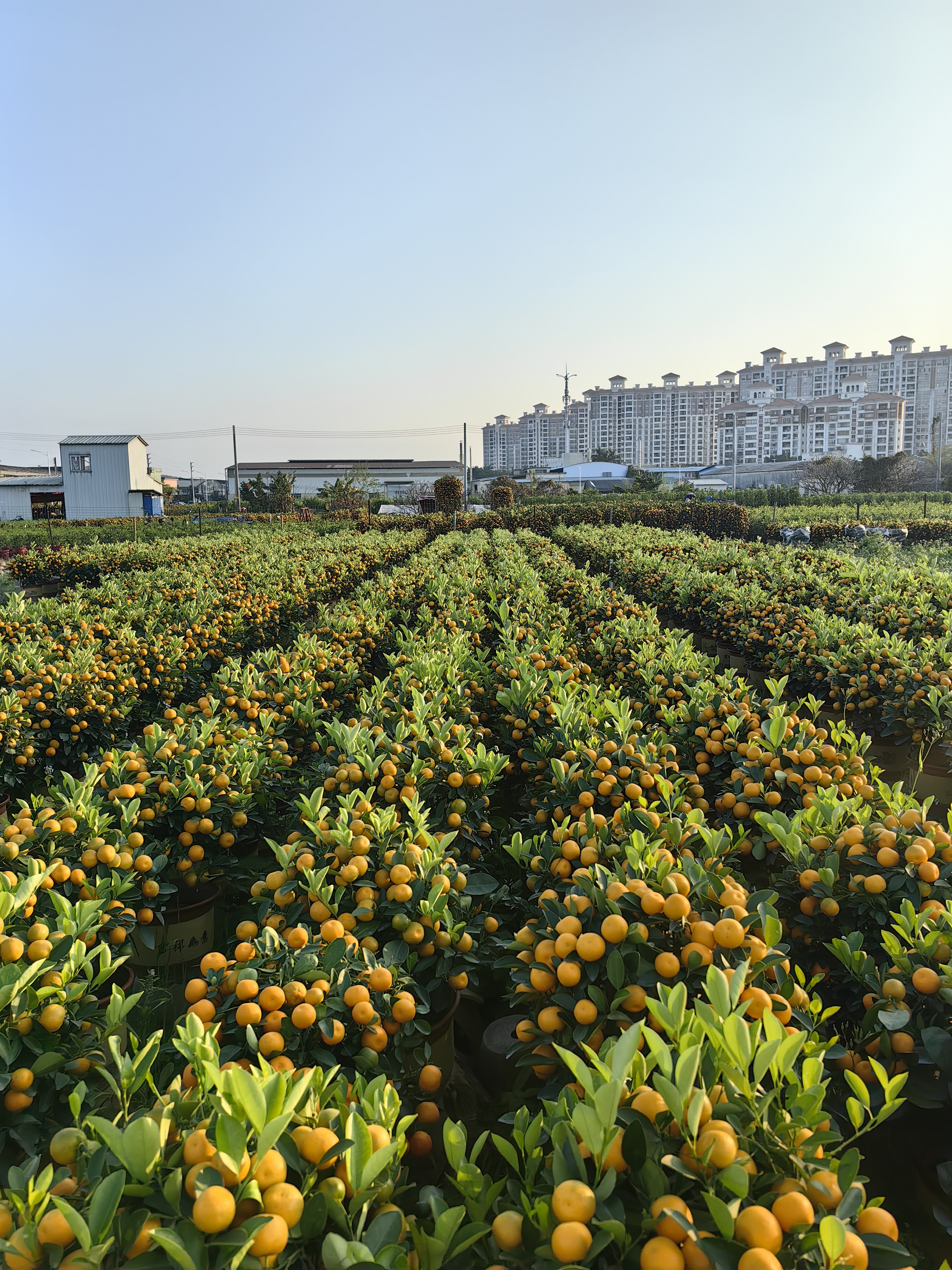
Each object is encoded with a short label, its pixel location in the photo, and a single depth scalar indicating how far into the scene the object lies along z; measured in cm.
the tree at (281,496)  4109
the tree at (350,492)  4259
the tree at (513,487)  4156
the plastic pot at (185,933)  327
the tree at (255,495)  4334
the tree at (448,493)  3180
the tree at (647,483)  4884
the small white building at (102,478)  3762
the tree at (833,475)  5722
